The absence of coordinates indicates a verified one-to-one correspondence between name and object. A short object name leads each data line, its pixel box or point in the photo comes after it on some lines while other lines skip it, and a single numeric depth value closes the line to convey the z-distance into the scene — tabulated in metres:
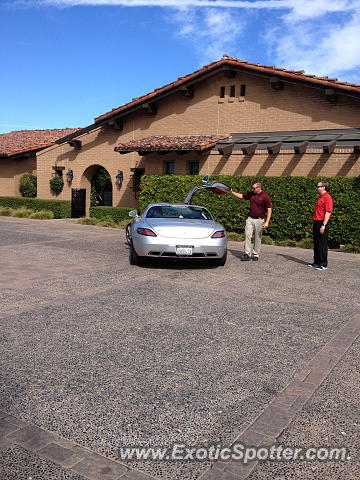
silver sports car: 8.94
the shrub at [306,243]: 14.14
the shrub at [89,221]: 19.69
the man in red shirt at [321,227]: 9.69
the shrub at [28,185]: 25.91
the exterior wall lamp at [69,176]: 23.31
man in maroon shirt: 10.82
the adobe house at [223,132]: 16.23
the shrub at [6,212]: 22.88
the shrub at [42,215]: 21.64
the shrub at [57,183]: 23.50
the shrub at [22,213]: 22.11
